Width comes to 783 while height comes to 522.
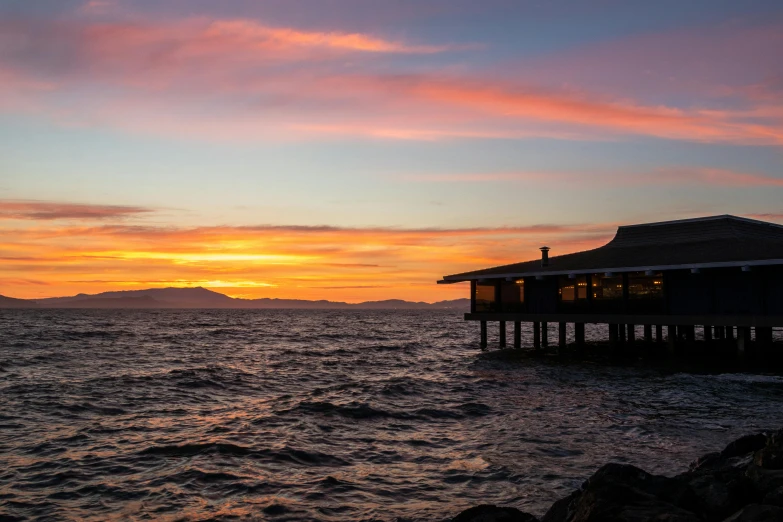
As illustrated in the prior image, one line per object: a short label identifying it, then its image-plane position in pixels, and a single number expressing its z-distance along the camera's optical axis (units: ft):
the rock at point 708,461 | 39.11
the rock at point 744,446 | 39.65
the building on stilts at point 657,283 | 101.30
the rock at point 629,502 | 23.82
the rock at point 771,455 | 31.58
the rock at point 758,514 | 21.50
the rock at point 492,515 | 29.35
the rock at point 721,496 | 27.53
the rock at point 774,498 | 24.65
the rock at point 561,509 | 30.63
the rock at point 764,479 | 28.02
